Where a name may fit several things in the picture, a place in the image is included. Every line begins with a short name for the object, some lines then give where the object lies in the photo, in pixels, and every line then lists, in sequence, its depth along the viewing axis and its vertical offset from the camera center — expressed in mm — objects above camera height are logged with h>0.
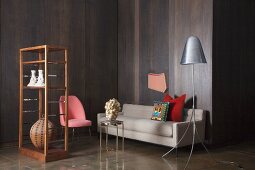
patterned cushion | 5832 -563
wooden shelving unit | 4906 -881
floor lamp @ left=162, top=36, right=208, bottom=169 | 4770 +370
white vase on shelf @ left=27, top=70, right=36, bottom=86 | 5443 -30
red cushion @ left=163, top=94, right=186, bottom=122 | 5812 -515
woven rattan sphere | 5125 -825
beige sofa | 5285 -838
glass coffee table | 5414 -710
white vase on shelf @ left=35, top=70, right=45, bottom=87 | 5340 -29
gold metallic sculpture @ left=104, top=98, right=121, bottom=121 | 5453 -498
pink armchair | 6573 -617
